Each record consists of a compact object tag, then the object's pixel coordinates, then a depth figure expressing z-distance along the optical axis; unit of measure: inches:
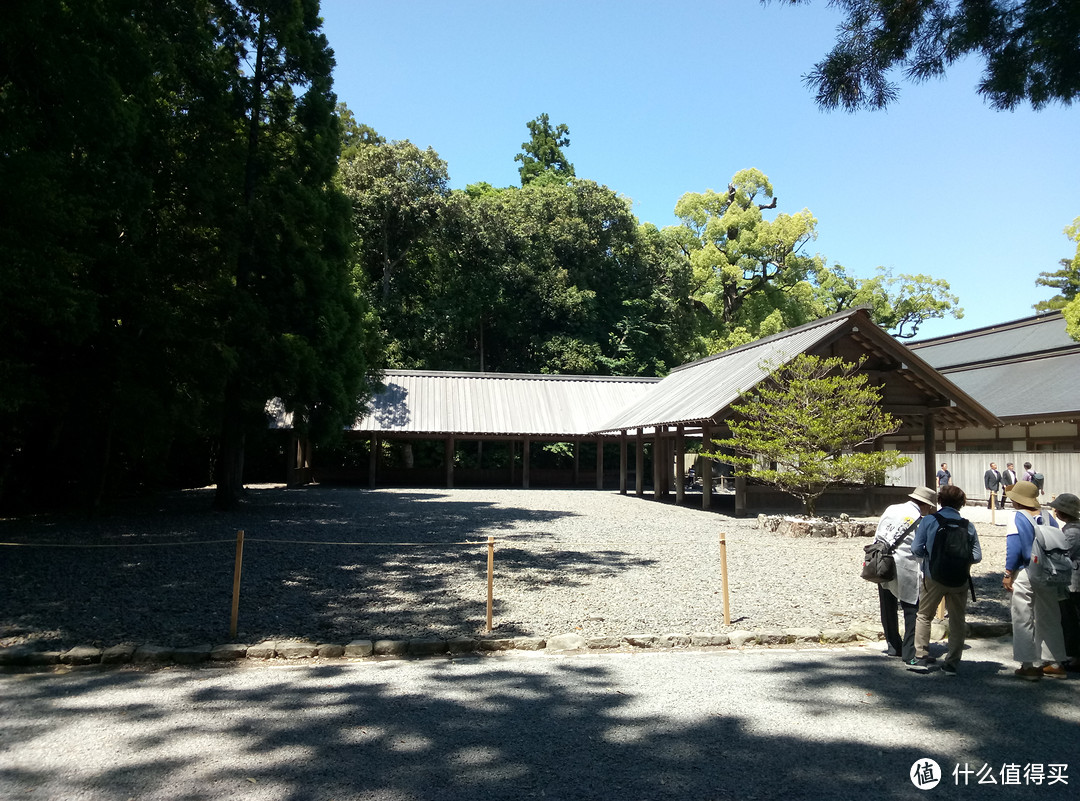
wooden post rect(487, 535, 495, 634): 289.1
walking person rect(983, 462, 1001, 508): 847.7
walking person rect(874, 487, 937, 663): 243.6
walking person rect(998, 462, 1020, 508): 834.0
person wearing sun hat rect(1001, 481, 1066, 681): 225.1
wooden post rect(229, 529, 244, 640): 274.9
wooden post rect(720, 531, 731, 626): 297.3
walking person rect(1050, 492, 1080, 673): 233.1
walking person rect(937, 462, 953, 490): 878.4
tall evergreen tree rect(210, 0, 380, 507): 615.2
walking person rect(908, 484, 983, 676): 224.8
